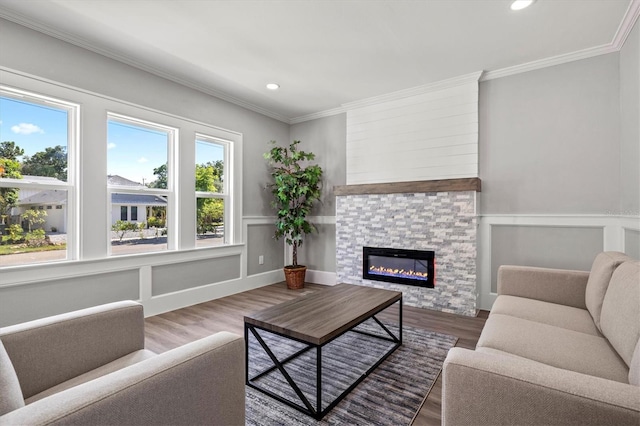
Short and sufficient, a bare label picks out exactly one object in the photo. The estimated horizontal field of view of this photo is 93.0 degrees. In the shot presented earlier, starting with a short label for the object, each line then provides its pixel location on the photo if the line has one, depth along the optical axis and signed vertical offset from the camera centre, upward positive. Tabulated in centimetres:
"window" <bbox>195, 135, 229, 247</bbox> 388 +31
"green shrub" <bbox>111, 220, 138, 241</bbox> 308 -13
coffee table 171 -67
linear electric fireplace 358 -66
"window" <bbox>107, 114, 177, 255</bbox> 308 +34
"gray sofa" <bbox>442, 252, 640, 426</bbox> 90 -58
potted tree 436 +26
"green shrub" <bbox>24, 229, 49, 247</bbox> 254 -20
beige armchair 78 -53
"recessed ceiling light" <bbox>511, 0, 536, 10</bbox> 219 +153
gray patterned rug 168 -111
